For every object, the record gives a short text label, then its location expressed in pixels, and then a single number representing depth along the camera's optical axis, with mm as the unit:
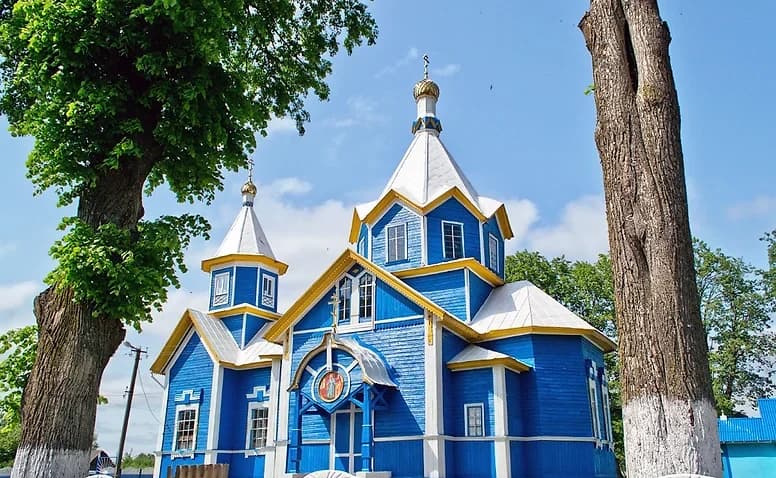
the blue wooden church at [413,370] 14992
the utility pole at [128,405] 23500
